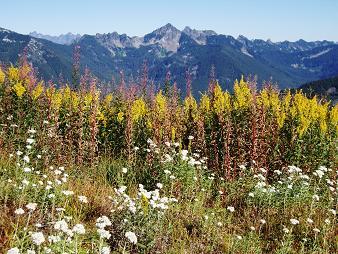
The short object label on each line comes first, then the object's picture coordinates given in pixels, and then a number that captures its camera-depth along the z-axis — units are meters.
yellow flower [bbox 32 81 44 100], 11.82
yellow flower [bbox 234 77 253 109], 11.70
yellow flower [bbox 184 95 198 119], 12.61
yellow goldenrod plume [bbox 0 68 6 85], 12.76
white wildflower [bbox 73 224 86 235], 4.33
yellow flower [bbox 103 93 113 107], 13.00
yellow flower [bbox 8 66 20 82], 12.84
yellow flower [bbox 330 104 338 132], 12.30
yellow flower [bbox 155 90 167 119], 11.64
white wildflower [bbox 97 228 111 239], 4.31
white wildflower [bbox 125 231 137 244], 4.45
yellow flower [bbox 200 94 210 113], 12.45
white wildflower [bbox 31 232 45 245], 3.77
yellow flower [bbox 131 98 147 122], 11.84
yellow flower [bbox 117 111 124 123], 11.84
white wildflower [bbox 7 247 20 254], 3.51
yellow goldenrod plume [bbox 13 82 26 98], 11.81
